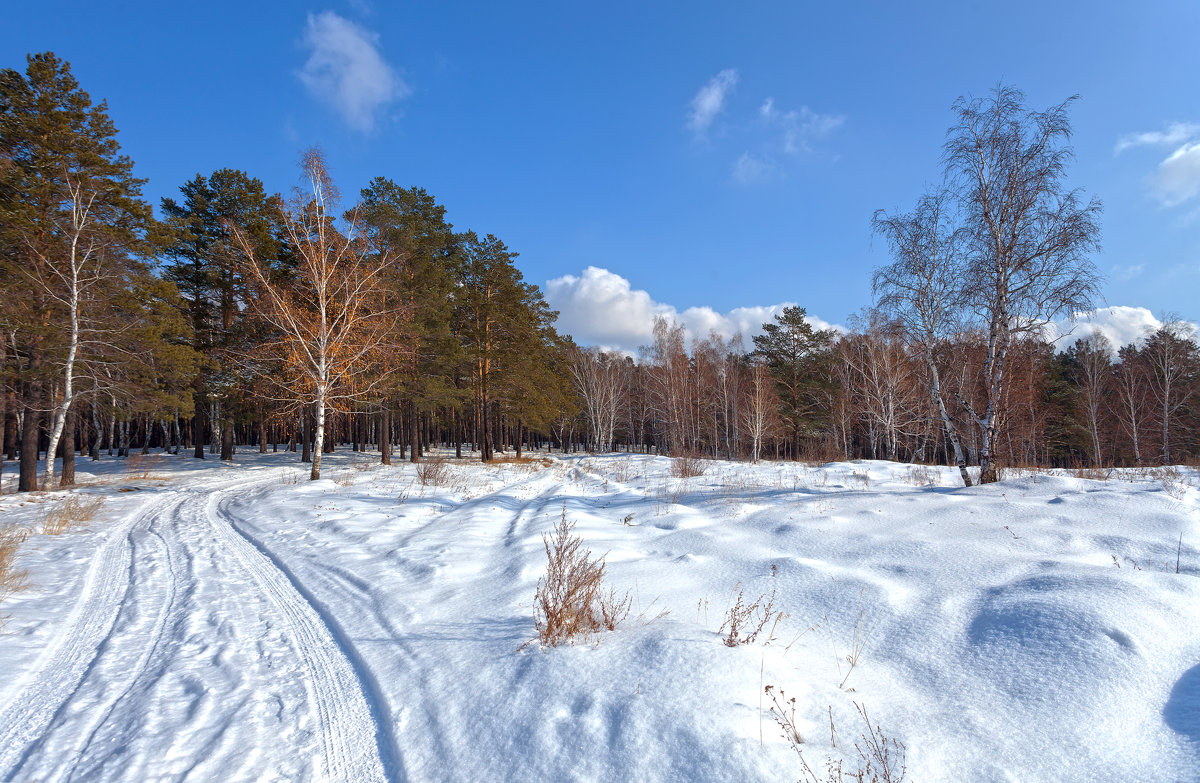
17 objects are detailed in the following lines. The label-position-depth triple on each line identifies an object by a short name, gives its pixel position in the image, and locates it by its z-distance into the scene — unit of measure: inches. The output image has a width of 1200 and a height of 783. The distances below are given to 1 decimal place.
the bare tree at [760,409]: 1156.5
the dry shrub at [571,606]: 149.2
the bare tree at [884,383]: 1008.9
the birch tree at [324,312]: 584.1
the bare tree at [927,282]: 393.4
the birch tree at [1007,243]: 344.2
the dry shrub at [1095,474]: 390.6
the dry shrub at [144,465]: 738.8
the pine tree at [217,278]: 900.6
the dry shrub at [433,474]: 551.8
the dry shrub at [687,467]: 549.0
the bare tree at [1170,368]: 989.2
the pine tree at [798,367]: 1379.2
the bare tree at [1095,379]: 1082.7
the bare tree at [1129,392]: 1076.5
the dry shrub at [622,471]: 558.6
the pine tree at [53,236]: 546.3
